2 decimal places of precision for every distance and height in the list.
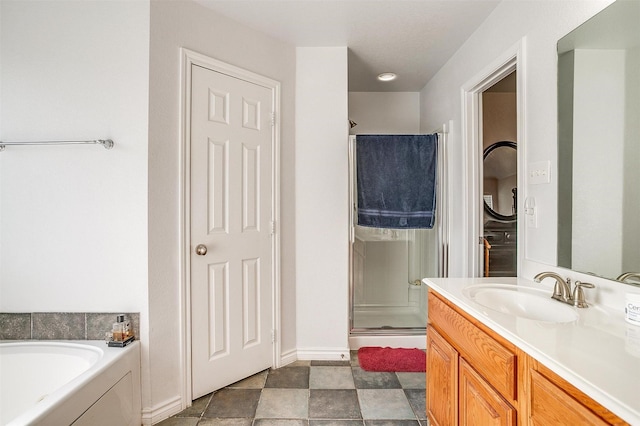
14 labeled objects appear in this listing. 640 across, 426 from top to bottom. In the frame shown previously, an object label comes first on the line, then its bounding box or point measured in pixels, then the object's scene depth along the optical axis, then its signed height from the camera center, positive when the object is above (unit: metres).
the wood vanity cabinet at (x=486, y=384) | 0.72 -0.53
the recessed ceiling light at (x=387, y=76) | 2.86 +1.25
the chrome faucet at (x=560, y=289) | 1.17 -0.31
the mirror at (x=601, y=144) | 1.07 +0.25
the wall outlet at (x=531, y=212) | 1.53 -0.01
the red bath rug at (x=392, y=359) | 2.23 -1.12
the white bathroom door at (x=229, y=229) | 1.89 -0.13
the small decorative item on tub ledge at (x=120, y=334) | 1.58 -0.65
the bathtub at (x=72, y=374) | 1.41 -0.81
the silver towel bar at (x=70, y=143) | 1.61 +0.35
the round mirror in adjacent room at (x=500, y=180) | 2.82 +0.27
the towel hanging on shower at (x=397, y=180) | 2.46 +0.24
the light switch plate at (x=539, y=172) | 1.44 +0.18
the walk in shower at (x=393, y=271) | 2.54 -0.52
